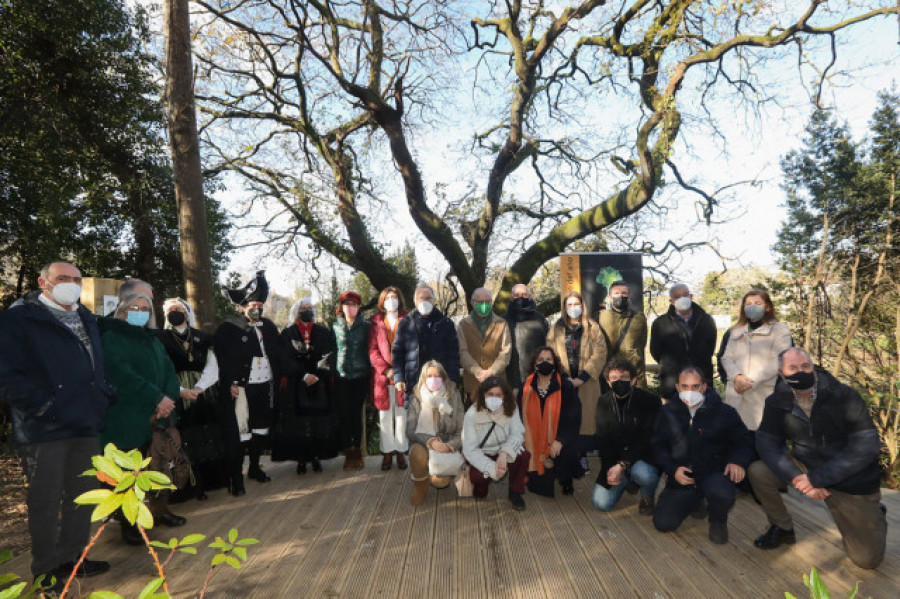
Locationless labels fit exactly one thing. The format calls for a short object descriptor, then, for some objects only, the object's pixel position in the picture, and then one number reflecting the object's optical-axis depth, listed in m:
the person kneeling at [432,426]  4.17
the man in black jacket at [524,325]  5.13
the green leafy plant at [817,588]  1.07
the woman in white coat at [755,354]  4.09
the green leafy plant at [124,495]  1.08
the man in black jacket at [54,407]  2.84
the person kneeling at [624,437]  3.85
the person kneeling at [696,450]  3.47
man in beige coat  5.02
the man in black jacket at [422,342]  4.79
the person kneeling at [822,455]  2.95
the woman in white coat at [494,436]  4.02
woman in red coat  5.01
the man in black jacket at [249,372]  4.46
